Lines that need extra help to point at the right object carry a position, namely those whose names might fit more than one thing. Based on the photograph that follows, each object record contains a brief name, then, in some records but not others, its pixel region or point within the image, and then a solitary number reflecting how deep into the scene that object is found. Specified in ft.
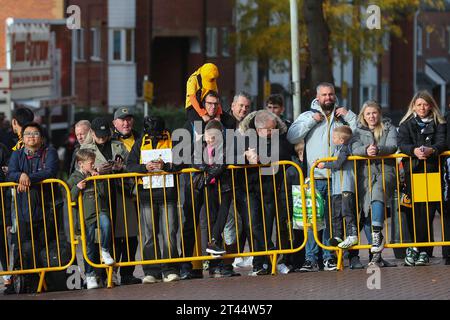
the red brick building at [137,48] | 162.82
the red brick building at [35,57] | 104.32
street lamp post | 93.40
